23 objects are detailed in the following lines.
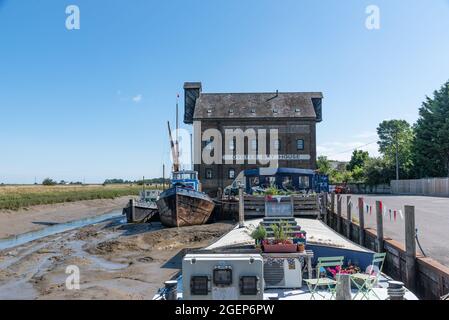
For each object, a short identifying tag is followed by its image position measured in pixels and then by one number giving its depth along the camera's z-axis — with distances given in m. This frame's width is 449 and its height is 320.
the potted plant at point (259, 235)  7.65
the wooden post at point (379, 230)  12.09
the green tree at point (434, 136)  48.53
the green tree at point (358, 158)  83.99
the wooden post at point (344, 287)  5.22
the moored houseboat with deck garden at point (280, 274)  4.89
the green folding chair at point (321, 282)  6.60
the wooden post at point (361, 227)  14.92
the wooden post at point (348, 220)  17.73
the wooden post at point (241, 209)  15.49
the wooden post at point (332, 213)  24.03
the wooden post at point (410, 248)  9.22
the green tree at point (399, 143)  58.30
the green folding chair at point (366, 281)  6.64
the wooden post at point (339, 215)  20.97
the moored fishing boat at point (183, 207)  28.33
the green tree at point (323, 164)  83.61
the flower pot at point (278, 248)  7.12
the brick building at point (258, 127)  46.34
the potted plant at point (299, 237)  7.83
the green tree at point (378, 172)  59.48
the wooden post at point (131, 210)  33.57
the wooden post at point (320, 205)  22.86
